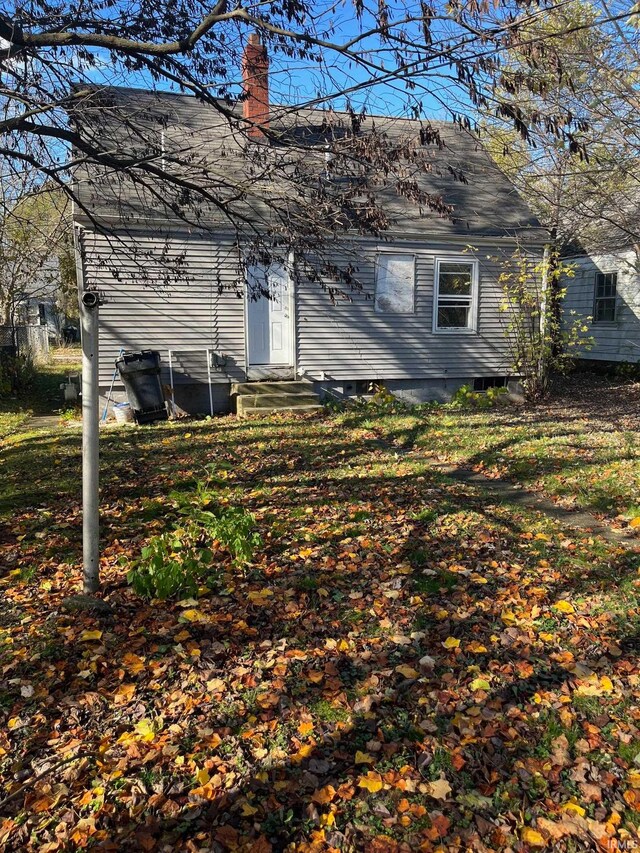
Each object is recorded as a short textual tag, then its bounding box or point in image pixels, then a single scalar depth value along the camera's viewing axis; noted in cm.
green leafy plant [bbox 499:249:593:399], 1253
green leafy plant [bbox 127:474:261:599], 398
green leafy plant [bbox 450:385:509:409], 1280
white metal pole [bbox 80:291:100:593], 369
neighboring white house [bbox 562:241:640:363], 1655
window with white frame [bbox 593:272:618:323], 1730
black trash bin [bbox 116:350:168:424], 1062
